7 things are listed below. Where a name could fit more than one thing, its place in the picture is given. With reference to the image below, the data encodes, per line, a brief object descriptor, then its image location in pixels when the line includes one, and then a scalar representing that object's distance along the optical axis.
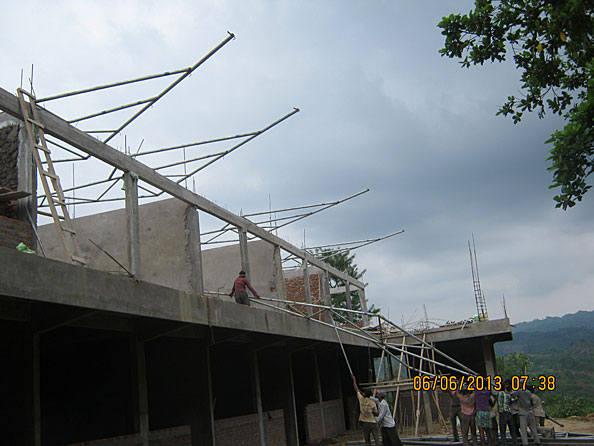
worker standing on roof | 12.50
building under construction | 8.01
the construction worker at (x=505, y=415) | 12.82
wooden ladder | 7.88
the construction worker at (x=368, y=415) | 12.70
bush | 26.84
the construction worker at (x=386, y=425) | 11.91
